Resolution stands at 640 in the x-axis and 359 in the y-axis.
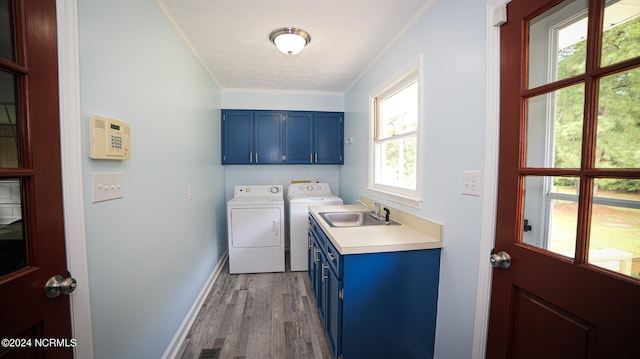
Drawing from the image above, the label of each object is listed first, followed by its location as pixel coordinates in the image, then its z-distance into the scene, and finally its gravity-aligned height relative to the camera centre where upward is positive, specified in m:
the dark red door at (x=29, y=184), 0.66 -0.04
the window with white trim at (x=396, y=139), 1.85 +0.29
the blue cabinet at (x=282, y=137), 3.22 +0.49
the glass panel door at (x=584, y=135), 0.65 +0.12
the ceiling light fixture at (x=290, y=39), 1.76 +1.05
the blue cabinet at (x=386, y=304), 1.33 -0.81
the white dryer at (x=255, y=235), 2.83 -0.82
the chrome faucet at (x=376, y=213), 2.08 -0.40
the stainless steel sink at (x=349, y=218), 2.22 -0.47
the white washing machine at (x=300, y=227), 2.94 -0.73
